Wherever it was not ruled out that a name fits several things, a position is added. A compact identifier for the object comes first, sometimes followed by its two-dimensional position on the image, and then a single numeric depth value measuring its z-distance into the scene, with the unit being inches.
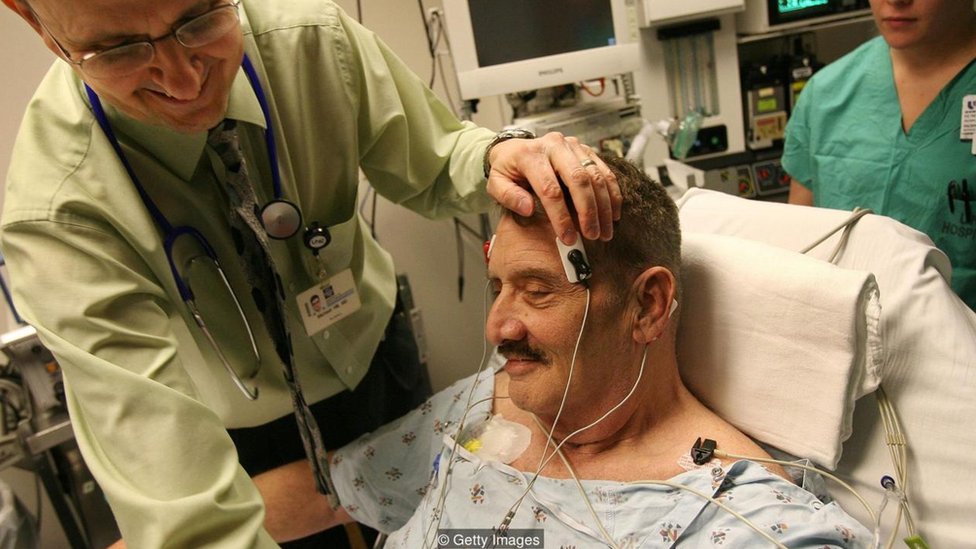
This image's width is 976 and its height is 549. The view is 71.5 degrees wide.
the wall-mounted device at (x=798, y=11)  96.3
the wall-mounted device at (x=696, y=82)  102.3
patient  44.7
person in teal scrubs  63.8
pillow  45.5
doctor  37.0
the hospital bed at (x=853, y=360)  45.3
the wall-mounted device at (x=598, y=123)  87.7
